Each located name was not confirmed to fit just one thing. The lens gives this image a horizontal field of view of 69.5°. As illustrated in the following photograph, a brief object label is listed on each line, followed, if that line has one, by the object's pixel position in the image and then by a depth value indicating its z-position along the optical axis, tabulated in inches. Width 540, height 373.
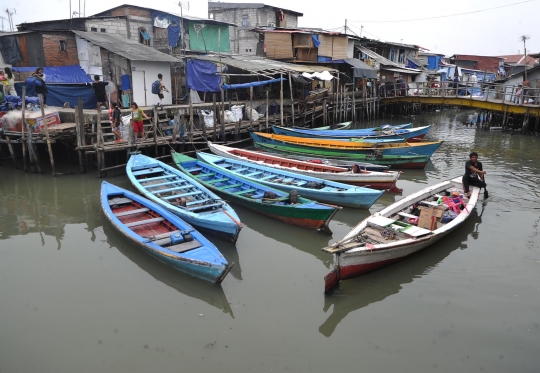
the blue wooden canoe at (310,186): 378.9
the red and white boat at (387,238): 255.9
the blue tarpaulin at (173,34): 872.9
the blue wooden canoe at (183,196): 309.0
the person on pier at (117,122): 525.0
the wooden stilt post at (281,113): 746.8
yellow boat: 553.9
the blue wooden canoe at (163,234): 255.9
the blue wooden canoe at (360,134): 657.6
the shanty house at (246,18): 1182.9
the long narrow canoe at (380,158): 542.3
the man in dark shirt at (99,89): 603.4
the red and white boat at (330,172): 428.8
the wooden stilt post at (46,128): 482.3
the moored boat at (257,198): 339.3
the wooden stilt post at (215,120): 611.7
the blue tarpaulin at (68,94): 652.1
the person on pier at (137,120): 506.0
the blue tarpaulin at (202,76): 737.6
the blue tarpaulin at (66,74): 690.2
